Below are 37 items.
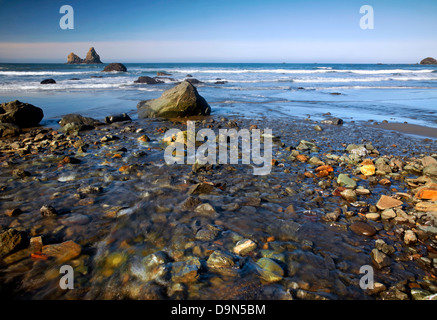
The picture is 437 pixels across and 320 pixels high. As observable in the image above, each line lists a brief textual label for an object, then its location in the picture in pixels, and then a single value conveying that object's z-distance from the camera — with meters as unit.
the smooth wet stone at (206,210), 3.33
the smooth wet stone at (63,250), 2.55
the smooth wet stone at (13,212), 3.21
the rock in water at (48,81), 21.45
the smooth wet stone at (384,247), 2.64
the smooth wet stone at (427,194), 3.55
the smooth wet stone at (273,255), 2.55
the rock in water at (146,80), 24.00
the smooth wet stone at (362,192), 3.88
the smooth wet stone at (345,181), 4.12
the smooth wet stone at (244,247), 2.62
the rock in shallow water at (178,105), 9.95
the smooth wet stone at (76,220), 3.09
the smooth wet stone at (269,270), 2.28
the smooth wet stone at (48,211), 3.21
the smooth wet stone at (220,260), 2.41
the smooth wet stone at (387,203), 3.44
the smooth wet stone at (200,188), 3.93
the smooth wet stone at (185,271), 2.25
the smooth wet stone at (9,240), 2.55
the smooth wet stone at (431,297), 2.03
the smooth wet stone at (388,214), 3.24
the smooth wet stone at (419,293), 2.08
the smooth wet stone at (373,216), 3.25
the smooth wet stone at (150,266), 2.31
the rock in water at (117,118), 8.83
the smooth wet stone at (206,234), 2.83
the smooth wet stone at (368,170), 4.61
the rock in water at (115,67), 43.19
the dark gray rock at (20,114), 7.97
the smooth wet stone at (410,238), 2.78
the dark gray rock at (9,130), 7.14
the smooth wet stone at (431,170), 4.39
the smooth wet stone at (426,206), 3.30
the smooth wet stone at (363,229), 2.96
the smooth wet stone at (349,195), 3.71
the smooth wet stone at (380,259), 2.45
